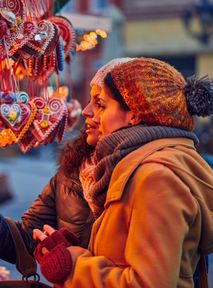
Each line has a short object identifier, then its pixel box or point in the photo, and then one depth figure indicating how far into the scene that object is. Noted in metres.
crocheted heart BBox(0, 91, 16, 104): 2.49
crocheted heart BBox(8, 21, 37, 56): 2.48
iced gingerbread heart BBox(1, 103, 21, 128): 2.46
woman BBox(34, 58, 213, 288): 1.92
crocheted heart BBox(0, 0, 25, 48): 2.41
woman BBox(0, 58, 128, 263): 2.40
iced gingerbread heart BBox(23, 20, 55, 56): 2.51
